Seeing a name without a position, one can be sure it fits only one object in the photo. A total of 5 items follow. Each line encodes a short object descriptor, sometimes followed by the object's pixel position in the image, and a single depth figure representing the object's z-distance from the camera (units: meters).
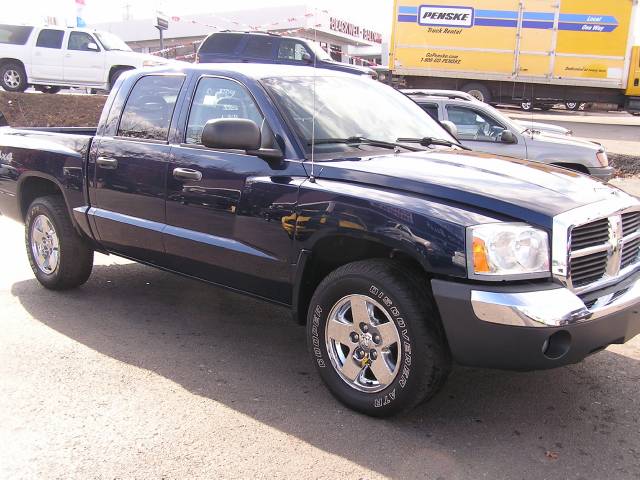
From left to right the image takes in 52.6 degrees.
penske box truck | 19.80
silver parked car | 8.96
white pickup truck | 17.48
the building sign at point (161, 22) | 16.70
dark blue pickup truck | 2.99
